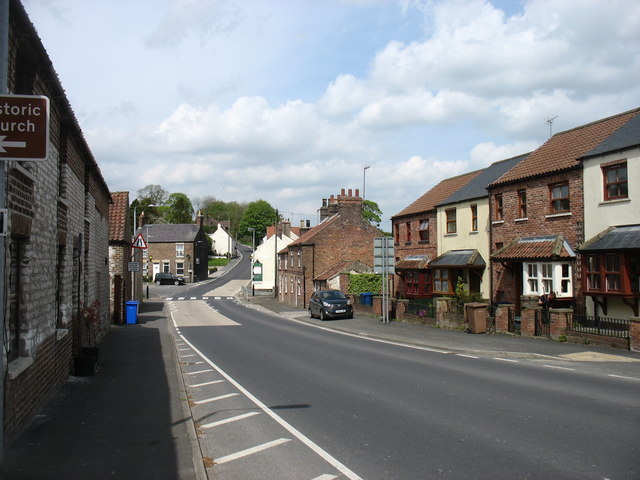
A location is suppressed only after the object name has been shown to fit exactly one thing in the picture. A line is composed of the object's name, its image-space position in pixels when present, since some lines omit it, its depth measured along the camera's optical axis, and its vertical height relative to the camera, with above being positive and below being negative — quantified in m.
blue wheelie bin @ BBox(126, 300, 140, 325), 27.31 -1.87
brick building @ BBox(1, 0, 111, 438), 7.12 +0.41
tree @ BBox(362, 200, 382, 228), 105.07 +11.35
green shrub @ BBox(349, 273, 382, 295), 39.66 -0.75
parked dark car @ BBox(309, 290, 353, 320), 31.64 -1.88
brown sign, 5.41 +1.44
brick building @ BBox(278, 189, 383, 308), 44.19 +2.07
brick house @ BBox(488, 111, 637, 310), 21.89 +2.17
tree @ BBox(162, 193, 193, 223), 114.50 +13.71
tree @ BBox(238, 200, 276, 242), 143.25 +14.43
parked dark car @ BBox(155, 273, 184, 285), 75.69 -0.77
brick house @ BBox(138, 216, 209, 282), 83.06 +3.25
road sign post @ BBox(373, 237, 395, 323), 27.88 +0.76
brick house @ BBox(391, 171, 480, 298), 34.34 +2.09
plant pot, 12.20 -2.00
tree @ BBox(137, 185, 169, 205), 123.50 +17.85
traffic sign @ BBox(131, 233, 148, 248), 26.77 +1.49
